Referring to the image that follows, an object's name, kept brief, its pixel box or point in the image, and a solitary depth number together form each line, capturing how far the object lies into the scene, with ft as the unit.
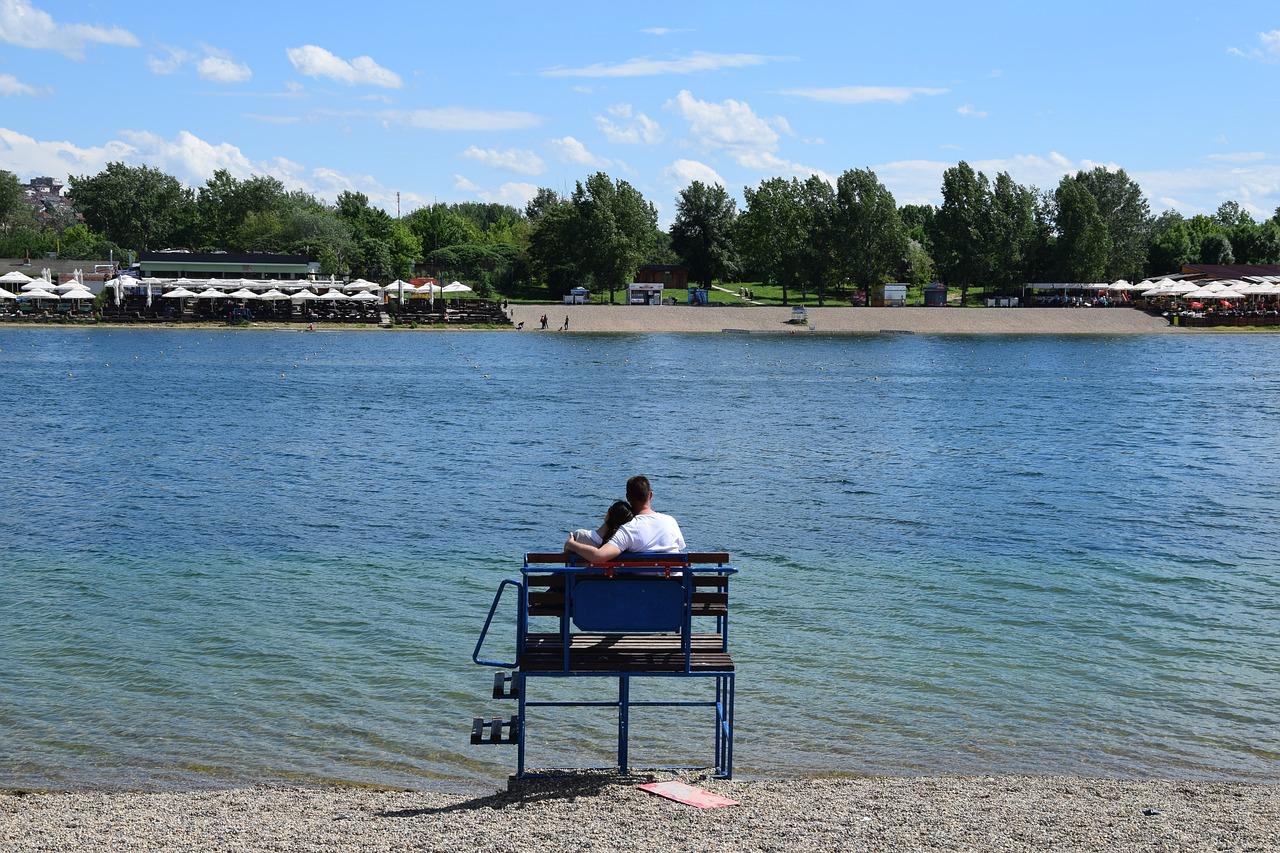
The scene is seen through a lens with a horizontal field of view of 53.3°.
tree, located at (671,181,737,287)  478.18
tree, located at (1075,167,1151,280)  473.26
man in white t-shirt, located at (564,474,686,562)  33.04
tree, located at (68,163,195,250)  592.19
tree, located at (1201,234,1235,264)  532.32
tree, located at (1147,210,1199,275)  498.69
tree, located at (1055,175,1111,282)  434.30
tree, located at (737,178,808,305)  426.92
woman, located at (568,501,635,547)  33.91
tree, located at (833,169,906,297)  426.51
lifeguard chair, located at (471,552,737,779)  31.58
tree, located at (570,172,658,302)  413.59
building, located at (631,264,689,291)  481.87
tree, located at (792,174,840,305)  426.92
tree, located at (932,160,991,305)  435.12
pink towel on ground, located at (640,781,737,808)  31.37
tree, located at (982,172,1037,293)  435.94
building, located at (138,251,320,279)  414.62
